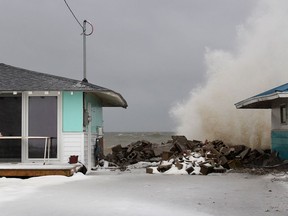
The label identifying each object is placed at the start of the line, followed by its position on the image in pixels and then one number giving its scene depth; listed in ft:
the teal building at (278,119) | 53.38
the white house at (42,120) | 47.57
